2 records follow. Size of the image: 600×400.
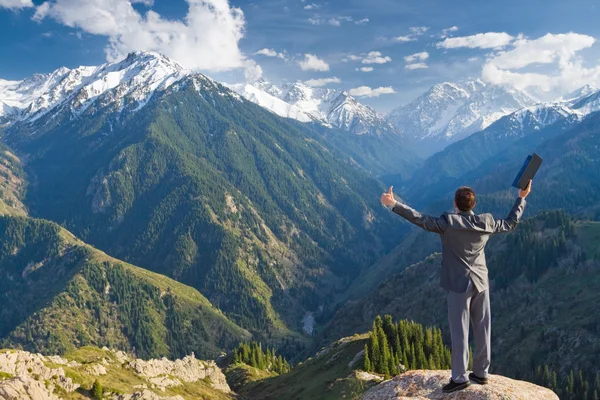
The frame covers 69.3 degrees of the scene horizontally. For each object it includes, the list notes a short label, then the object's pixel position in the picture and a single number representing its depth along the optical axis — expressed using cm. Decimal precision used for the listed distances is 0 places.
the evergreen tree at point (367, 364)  10219
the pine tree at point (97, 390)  9706
